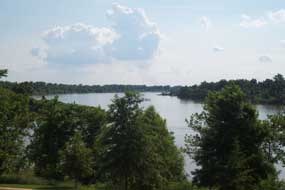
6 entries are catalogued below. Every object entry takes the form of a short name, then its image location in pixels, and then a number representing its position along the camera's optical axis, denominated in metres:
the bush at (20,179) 40.09
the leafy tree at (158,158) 24.31
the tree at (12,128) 29.73
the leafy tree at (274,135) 26.86
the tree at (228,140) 26.84
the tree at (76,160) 34.09
